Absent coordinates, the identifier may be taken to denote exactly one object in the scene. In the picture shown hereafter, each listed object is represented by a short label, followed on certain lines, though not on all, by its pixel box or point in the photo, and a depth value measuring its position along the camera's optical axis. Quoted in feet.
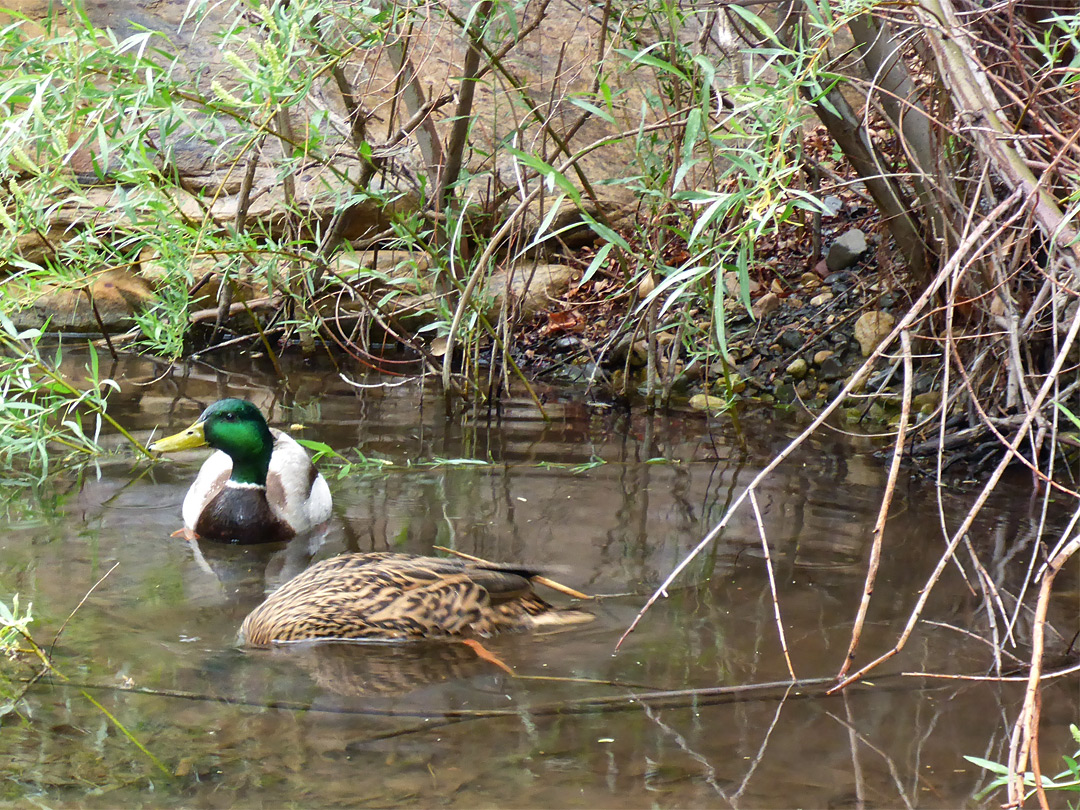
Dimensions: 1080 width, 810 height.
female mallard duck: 24.80
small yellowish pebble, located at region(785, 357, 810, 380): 46.96
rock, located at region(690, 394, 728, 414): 44.86
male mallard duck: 32.58
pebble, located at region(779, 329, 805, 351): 48.37
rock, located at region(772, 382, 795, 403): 46.24
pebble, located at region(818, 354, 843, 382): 45.82
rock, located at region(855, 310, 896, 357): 44.98
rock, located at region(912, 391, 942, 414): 39.84
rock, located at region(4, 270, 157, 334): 57.93
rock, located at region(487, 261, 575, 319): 54.75
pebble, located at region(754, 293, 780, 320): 50.62
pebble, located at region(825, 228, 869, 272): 50.67
